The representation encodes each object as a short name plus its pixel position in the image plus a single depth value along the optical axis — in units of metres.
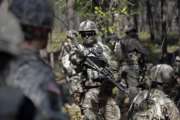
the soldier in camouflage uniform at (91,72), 11.17
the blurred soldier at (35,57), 3.57
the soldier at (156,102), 8.68
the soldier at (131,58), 13.41
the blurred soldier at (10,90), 2.68
